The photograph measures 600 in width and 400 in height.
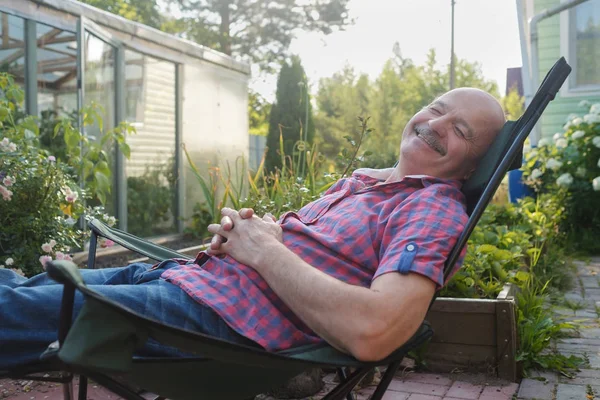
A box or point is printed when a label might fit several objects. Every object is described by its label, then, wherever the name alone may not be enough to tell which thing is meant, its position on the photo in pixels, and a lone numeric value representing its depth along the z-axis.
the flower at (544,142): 6.43
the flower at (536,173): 6.31
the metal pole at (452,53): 22.72
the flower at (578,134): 5.91
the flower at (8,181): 3.14
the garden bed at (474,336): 2.56
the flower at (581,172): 5.88
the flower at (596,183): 5.37
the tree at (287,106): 14.17
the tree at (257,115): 21.80
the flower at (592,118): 5.86
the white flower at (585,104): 6.55
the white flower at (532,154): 6.56
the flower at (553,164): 6.02
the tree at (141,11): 17.78
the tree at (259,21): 18.78
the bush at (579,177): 5.87
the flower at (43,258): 2.99
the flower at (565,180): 5.84
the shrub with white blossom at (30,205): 3.26
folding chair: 1.12
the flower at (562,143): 6.15
